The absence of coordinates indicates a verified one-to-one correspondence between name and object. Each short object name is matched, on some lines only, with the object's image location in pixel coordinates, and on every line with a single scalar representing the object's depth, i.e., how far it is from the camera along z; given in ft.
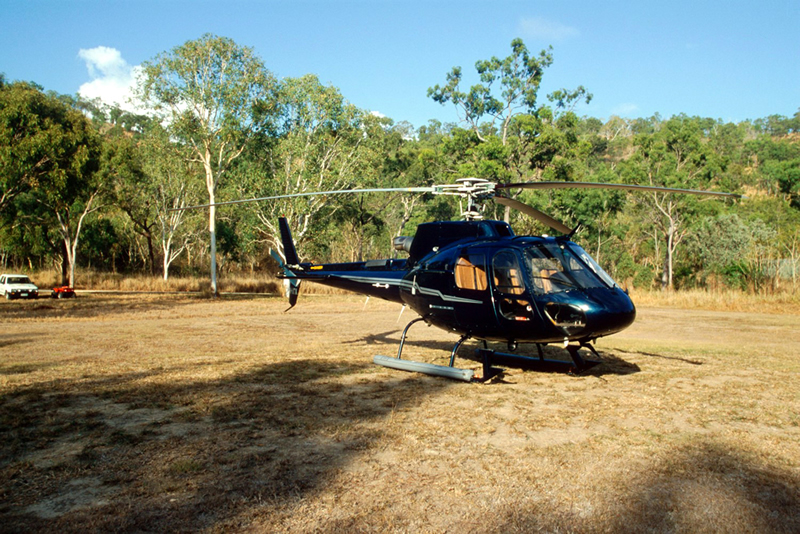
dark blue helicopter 24.62
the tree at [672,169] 131.03
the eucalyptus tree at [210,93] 98.17
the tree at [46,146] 79.36
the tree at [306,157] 112.88
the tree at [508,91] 130.62
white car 86.07
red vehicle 90.27
